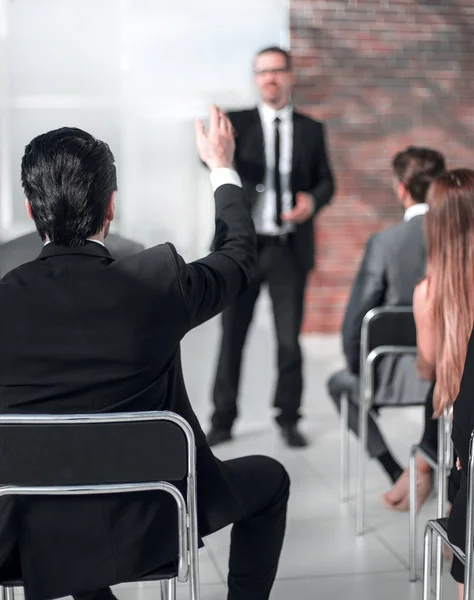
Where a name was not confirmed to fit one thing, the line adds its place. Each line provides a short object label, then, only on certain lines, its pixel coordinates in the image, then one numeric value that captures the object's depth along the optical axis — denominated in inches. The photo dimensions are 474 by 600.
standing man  141.4
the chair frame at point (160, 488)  55.4
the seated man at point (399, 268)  108.3
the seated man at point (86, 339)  56.9
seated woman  82.1
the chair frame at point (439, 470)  82.9
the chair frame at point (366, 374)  104.7
